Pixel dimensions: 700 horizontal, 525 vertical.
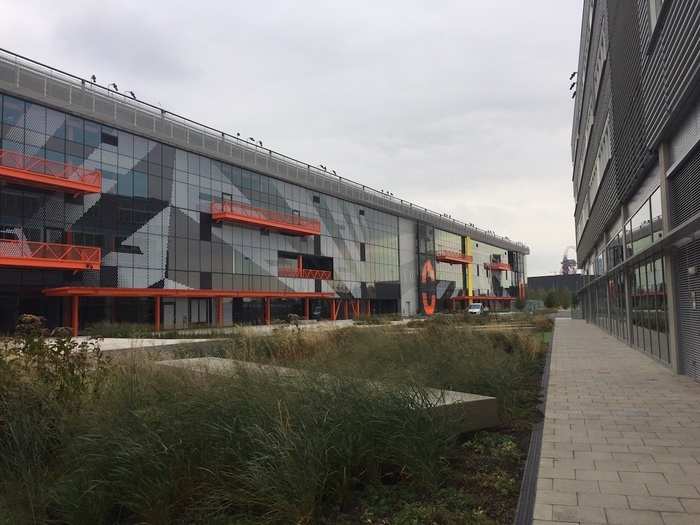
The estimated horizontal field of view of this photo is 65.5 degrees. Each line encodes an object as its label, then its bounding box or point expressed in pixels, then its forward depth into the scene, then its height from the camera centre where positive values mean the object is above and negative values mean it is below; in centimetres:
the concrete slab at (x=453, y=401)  529 -99
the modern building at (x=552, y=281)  11069 +485
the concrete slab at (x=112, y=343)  1549 -94
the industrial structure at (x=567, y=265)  13524 +952
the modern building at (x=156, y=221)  2742 +601
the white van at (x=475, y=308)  5921 -33
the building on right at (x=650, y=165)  884 +307
